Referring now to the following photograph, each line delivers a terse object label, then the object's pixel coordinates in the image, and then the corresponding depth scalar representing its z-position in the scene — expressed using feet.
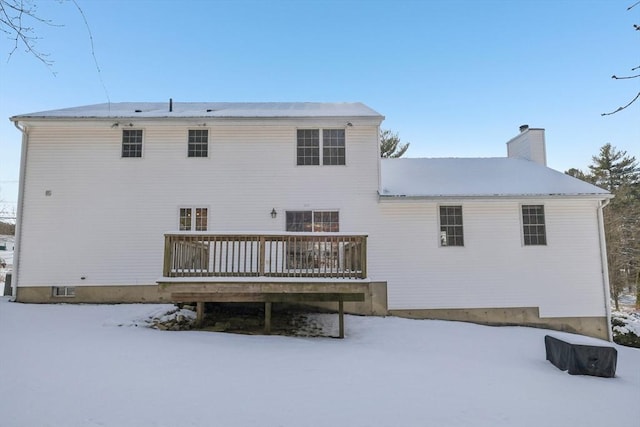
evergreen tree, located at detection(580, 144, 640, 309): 81.82
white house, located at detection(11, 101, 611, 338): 35.78
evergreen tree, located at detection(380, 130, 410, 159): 82.69
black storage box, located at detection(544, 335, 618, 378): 22.03
